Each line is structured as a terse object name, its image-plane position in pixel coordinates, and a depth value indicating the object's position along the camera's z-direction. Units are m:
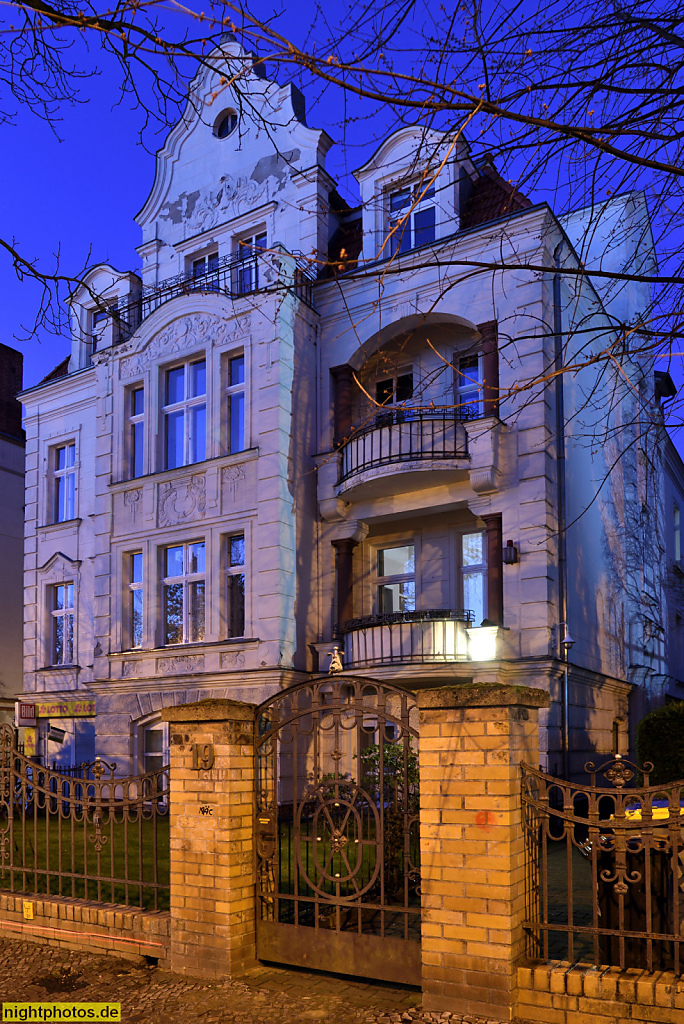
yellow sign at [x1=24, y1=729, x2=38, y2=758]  21.67
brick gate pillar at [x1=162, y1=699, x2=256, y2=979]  6.44
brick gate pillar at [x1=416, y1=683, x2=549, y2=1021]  5.27
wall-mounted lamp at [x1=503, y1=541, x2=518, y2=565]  14.73
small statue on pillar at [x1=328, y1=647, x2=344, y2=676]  14.61
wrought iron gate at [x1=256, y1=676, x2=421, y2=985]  5.89
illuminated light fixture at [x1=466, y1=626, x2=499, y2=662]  14.50
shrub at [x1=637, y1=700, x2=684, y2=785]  11.09
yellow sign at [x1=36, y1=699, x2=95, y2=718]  20.52
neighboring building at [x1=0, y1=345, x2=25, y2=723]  28.50
